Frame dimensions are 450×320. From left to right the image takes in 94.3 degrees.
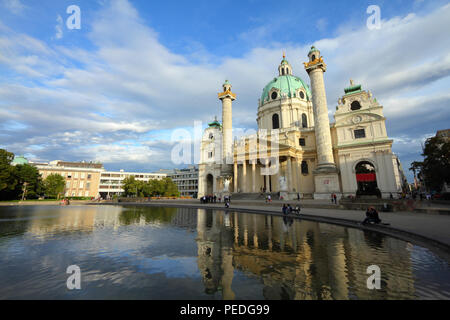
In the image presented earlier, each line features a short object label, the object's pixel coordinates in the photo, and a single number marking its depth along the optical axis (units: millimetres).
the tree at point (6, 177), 40750
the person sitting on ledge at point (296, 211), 16608
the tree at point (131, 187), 54625
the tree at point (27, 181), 46844
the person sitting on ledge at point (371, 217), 10890
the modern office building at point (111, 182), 85656
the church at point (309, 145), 32500
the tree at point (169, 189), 58475
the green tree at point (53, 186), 53838
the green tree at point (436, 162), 22812
